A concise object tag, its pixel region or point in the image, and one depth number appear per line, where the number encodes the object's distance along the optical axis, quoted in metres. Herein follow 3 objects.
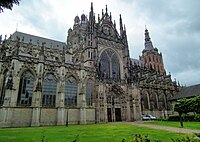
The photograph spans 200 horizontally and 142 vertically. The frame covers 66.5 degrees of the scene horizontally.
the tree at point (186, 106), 21.45
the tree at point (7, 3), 7.19
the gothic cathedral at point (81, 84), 23.02
